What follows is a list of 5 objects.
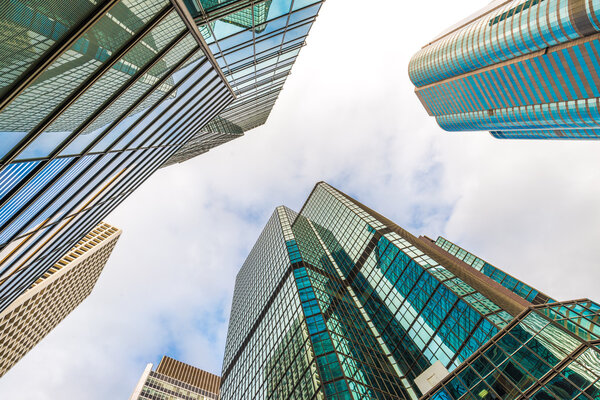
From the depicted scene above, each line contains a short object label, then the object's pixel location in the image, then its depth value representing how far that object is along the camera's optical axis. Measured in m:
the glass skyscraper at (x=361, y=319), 29.34
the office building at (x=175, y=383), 78.06
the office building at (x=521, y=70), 60.94
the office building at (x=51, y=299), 46.25
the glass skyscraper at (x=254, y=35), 11.23
